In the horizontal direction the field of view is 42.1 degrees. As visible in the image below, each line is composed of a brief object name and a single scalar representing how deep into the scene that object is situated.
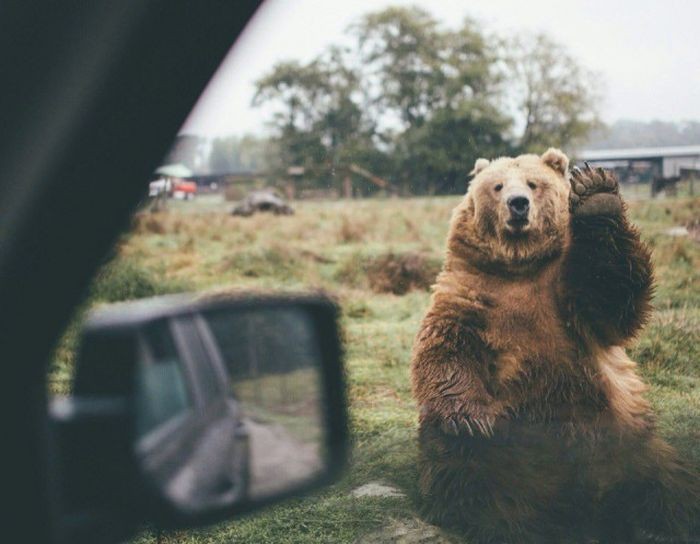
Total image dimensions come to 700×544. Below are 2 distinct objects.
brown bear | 3.72
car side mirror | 1.43
